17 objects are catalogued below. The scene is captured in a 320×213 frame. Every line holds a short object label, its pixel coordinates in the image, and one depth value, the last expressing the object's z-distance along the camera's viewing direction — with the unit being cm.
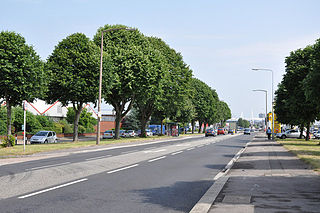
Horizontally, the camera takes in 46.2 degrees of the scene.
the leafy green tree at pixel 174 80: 5334
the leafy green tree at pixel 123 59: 4138
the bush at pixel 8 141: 2642
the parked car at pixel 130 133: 6806
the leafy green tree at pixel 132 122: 8350
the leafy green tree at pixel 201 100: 9244
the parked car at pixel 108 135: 6056
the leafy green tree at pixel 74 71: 3478
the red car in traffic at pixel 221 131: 8905
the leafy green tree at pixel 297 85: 3581
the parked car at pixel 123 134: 6753
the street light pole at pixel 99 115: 3165
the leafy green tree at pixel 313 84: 2097
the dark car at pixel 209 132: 6805
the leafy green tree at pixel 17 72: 2680
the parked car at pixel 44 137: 3912
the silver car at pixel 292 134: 6469
